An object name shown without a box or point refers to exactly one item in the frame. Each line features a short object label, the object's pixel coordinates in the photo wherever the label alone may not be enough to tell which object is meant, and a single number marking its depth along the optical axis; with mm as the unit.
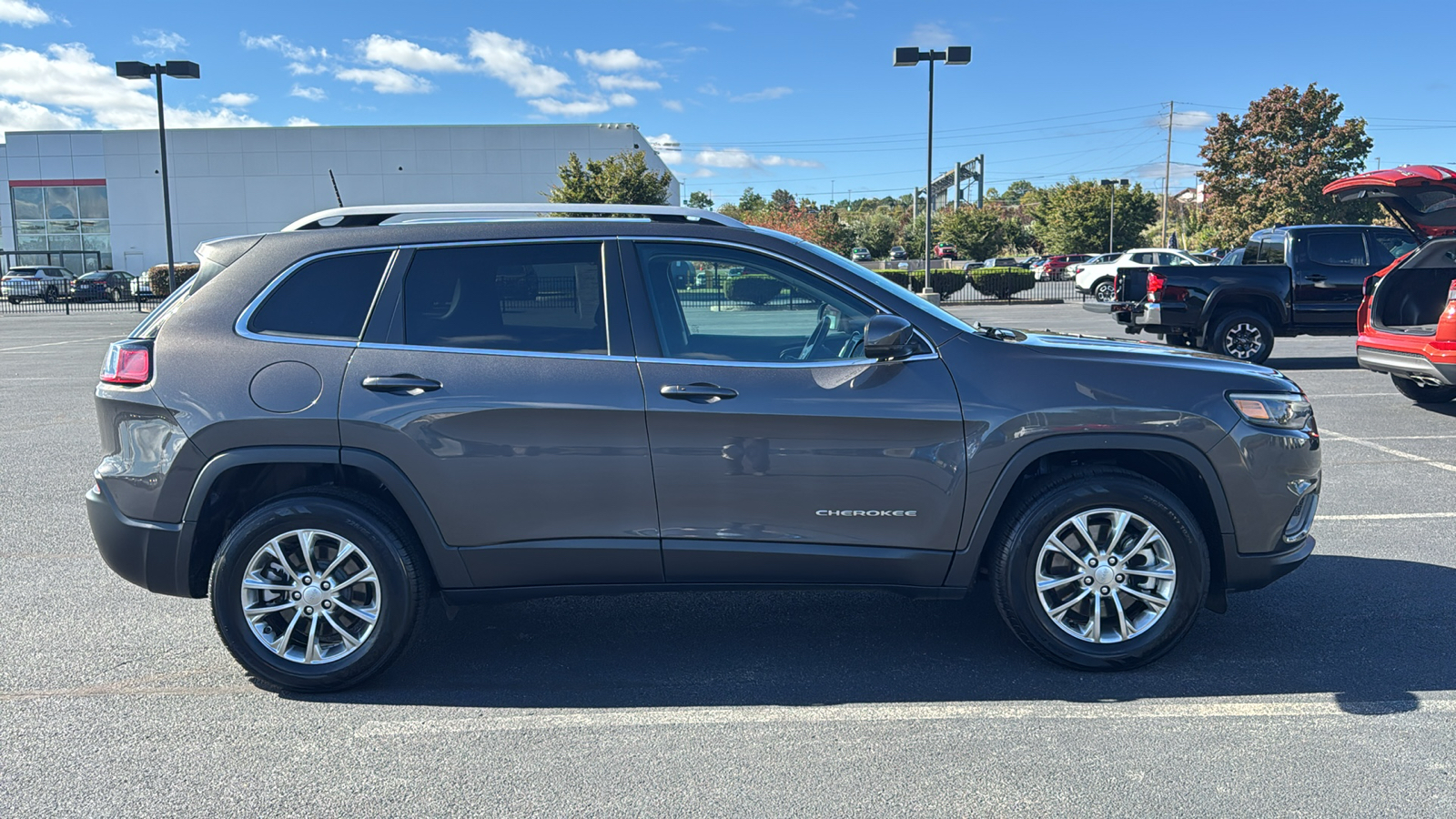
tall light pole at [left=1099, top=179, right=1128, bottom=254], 68188
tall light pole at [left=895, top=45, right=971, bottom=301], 26000
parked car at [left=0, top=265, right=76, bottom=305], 44438
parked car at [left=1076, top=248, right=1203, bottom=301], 31156
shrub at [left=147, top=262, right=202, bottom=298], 43462
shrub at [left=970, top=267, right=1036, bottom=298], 35969
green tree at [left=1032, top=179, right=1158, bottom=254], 71438
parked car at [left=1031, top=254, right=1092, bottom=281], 56353
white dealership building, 57375
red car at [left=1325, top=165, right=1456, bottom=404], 9305
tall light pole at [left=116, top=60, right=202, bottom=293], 25547
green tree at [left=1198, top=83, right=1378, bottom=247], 45281
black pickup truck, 13578
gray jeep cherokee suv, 3680
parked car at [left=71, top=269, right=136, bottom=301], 44219
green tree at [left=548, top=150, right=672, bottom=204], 39094
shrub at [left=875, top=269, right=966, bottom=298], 35438
